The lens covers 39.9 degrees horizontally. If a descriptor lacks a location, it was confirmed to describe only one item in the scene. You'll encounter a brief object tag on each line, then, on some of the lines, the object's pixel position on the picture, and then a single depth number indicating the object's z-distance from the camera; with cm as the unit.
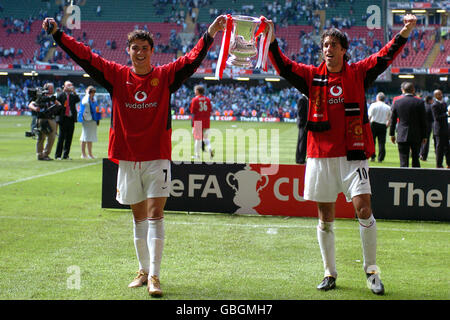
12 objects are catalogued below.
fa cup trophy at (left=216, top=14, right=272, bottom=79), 551
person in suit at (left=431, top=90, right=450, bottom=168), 1537
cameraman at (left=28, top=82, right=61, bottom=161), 1633
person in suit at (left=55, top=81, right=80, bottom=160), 1683
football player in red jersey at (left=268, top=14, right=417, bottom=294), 530
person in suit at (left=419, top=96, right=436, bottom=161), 1820
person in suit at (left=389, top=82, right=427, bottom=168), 1246
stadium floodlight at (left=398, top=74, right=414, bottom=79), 5056
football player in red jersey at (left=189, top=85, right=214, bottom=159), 1825
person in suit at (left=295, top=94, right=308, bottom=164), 1509
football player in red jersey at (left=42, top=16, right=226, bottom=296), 527
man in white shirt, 1783
